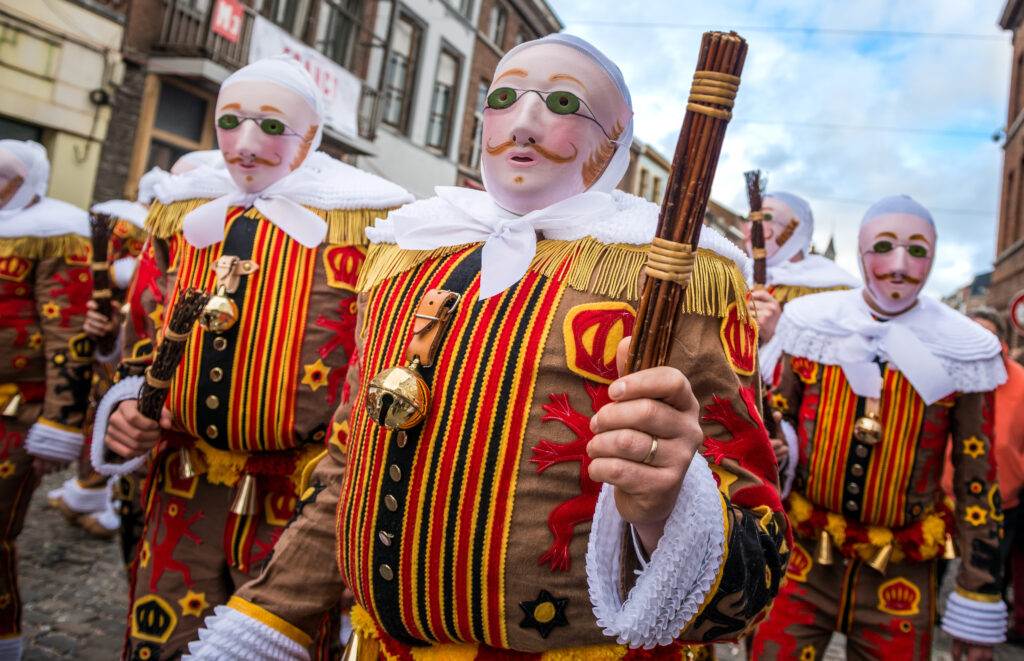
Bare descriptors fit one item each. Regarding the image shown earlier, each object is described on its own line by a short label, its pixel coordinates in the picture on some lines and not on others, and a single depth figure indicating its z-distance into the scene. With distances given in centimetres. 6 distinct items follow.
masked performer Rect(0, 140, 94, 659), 355
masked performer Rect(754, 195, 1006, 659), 295
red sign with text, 1136
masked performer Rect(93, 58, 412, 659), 262
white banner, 1220
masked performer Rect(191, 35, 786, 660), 122
